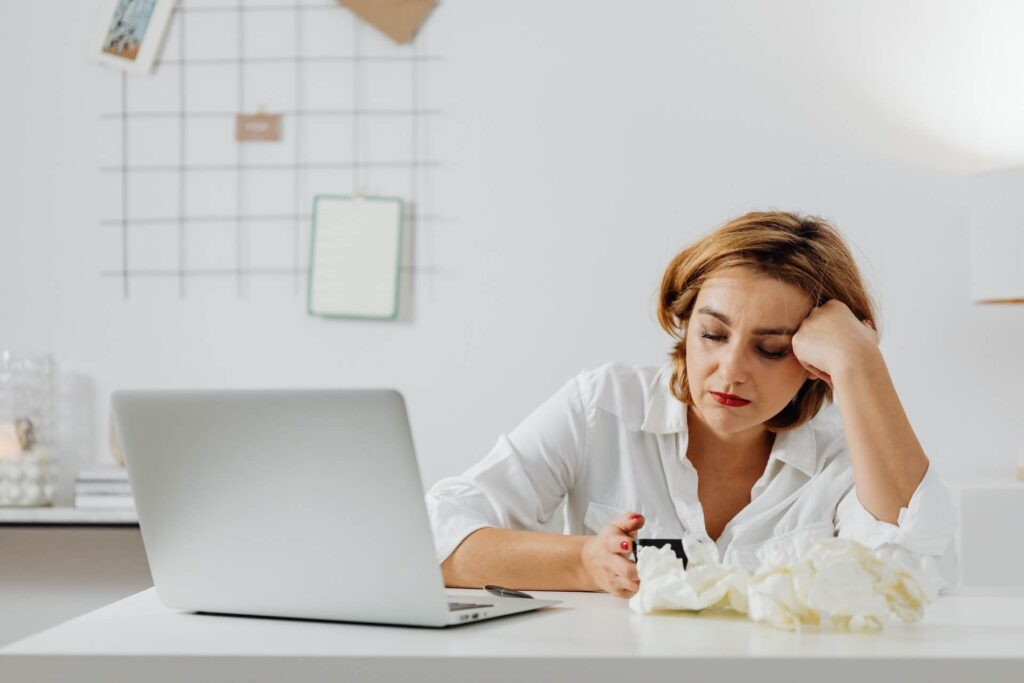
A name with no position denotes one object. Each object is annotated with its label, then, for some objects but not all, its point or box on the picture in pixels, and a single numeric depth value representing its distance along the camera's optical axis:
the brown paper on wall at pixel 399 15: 2.64
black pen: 1.11
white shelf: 2.47
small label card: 2.69
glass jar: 2.57
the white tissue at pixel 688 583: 0.95
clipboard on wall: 2.65
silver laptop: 0.87
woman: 1.29
